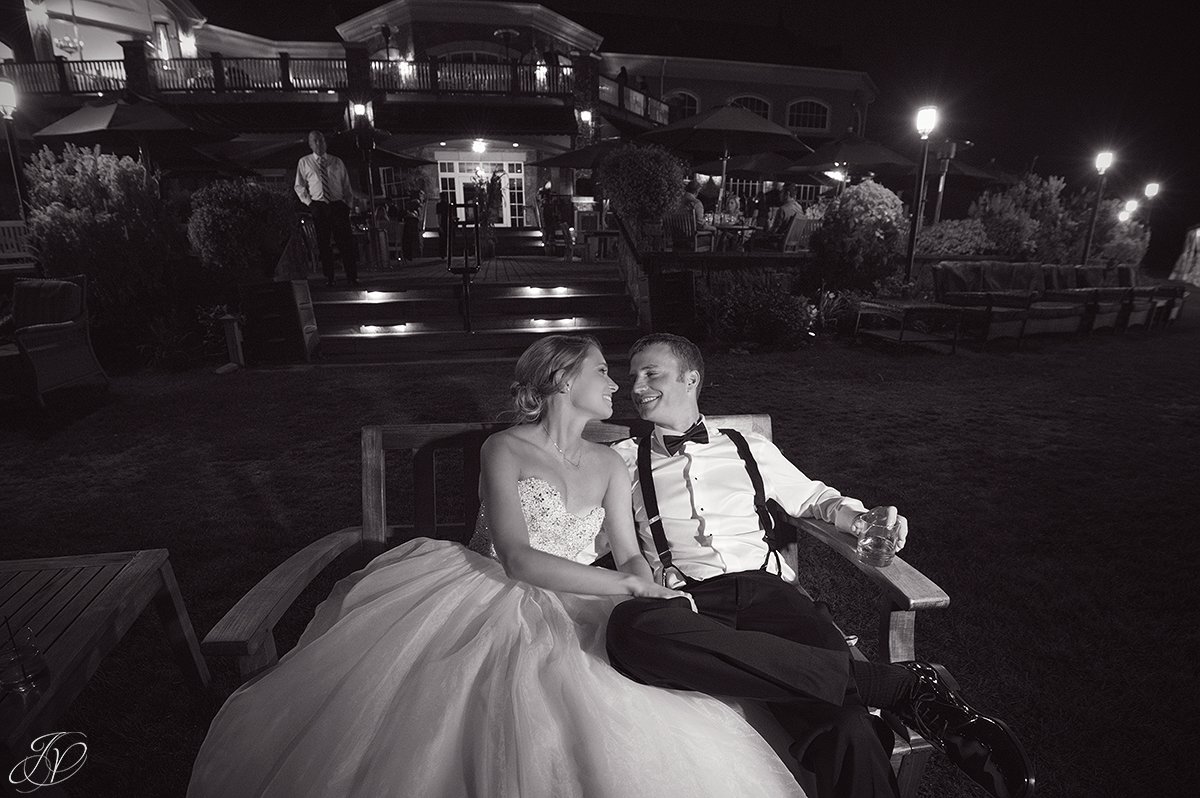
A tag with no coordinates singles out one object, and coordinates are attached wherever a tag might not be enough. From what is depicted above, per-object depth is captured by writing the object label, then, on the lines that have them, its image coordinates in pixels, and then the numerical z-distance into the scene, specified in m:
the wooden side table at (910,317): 10.21
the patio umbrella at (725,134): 13.65
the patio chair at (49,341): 6.84
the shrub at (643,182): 10.91
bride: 1.58
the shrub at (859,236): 11.27
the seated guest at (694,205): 13.80
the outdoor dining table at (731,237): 15.27
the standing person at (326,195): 9.52
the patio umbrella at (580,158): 16.12
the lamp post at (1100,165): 15.68
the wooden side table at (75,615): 1.76
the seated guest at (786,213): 17.53
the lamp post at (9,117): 11.06
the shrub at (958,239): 15.52
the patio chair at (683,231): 13.98
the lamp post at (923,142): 11.81
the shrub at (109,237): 8.77
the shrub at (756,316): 10.42
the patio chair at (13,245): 14.10
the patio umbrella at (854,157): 15.79
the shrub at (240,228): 9.10
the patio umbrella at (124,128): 11.94
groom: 1.78
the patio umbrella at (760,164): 18.58
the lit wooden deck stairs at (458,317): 9.72
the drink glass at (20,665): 1.79
